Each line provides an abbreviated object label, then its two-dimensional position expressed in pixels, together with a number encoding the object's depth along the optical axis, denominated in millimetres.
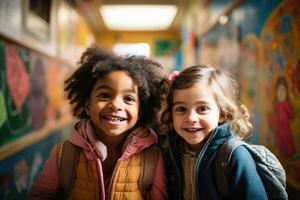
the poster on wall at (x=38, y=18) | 1820
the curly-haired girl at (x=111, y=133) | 958
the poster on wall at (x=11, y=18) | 1373
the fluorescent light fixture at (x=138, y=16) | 4004
